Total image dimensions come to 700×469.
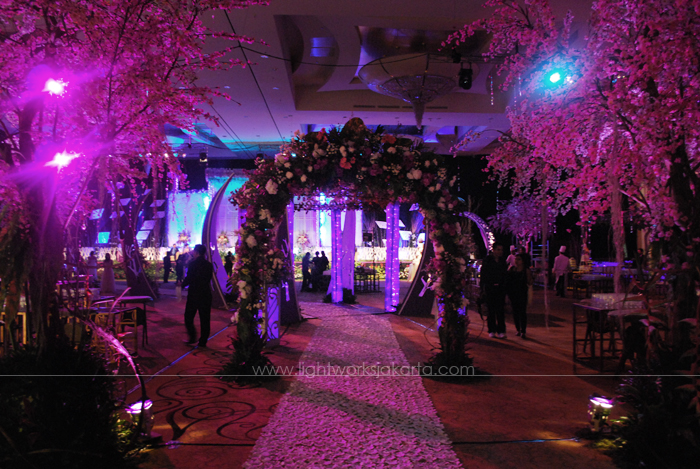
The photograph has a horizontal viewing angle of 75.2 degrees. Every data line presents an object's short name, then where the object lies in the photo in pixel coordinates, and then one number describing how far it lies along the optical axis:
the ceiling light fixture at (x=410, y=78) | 8.44
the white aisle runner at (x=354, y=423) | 3.28
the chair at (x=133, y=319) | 6.19
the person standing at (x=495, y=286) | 7.43
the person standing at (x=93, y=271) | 12.05
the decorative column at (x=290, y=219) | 9.65
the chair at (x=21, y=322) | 4.61
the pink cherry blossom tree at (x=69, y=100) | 2.75
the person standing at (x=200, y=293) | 6.79
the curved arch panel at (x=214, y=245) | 10.38
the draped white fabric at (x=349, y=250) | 11.34
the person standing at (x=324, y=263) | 14.61
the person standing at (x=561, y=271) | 12.91
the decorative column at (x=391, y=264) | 10.26
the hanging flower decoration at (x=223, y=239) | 18.26
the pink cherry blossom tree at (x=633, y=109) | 2.98
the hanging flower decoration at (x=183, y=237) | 19.73
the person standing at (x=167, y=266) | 16.72
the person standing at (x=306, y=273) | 14.97
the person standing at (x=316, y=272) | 14.63
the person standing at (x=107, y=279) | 11.98
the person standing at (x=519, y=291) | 7.59
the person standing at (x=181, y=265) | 14.56
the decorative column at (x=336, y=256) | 11.38
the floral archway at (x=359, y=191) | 5.56
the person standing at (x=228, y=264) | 11.59
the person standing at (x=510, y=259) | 10.37
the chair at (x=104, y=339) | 3.25
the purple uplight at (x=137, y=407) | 3.43
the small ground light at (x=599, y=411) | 3.66
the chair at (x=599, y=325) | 5.66
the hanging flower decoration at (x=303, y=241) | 18.75
